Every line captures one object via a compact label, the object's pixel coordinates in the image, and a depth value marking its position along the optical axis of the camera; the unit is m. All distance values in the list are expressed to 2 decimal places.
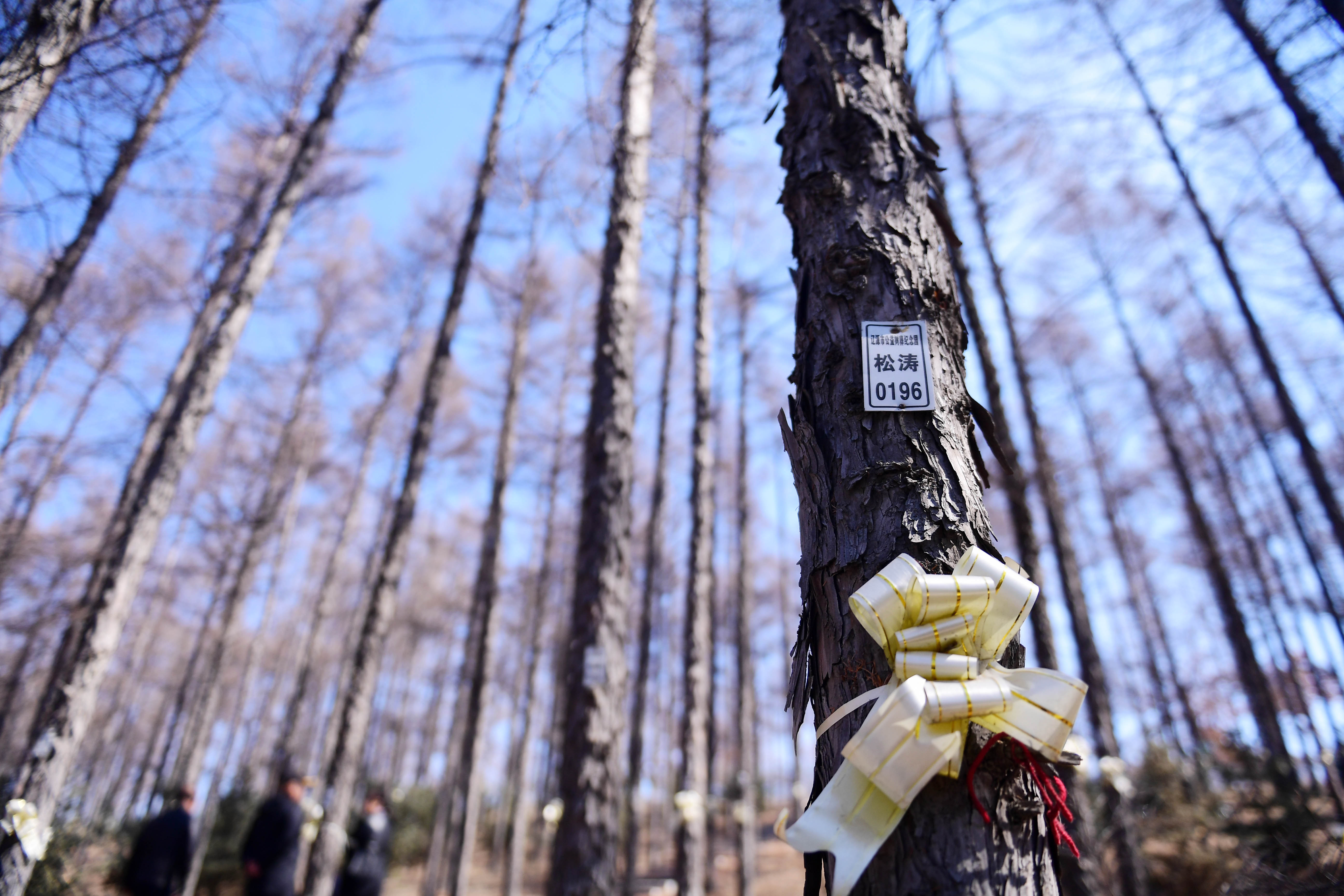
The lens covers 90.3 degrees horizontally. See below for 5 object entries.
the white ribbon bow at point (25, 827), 3.92
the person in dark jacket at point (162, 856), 5.24
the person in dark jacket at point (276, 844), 5.21
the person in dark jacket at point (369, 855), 5.38
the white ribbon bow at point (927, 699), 1.04
